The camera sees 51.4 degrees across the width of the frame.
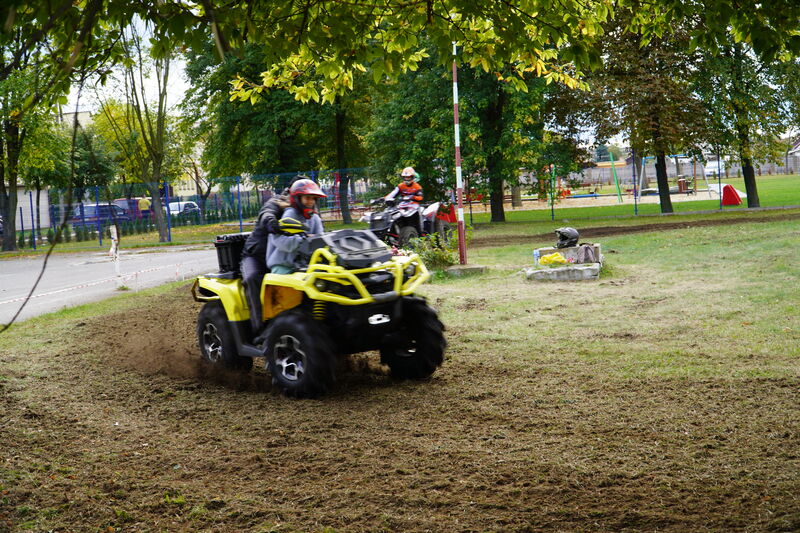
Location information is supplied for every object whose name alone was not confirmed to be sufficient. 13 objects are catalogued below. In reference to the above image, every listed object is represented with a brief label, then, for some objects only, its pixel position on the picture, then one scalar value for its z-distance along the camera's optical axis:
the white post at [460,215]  15.77
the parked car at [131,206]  36.78
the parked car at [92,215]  35.34
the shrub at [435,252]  16.00
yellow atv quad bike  6.64
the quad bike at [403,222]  17.78
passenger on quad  7.24
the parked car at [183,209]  36.41
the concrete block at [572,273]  13.93
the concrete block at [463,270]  15.58
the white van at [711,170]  72.51
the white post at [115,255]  15.58
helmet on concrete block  15.31
